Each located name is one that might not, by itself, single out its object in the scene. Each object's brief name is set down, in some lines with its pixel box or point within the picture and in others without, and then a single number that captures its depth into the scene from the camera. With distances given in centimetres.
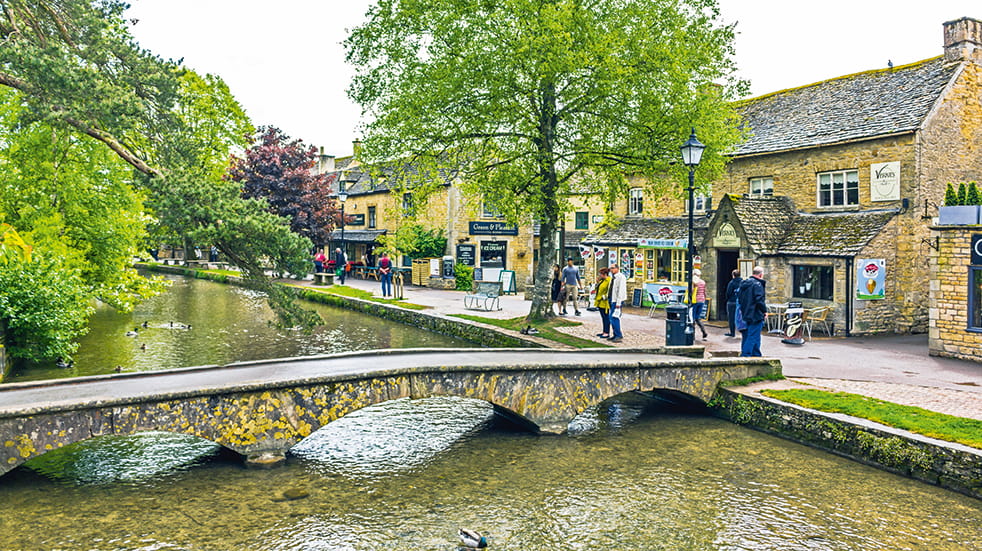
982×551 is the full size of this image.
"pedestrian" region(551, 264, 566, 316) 2559
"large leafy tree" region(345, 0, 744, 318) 1908
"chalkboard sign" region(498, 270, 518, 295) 3531
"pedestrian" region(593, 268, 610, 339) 1919
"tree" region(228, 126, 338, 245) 4244
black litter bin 1675
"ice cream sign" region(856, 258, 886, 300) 2073
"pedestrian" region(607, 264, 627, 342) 1873
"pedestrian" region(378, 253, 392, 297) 3281
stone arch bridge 969
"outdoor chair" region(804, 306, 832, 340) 2079
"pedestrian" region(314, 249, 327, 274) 4319
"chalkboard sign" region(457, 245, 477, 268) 3859
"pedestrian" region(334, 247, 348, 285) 4494
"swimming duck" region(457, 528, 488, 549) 816
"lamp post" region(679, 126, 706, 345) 1645
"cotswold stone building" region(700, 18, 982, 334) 2105
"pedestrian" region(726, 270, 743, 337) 1919
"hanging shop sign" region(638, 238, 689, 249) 2658
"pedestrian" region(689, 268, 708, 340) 2072
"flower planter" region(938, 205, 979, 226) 1662
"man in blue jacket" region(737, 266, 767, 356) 1548
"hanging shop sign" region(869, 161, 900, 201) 2145
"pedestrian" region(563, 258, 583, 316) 2588
